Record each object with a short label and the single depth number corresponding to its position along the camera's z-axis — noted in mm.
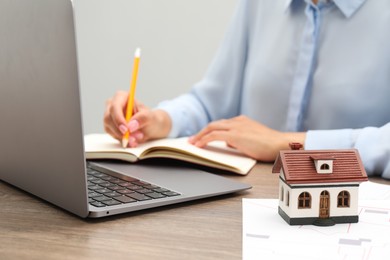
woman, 1181
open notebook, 1074
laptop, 787
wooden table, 756
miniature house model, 826
